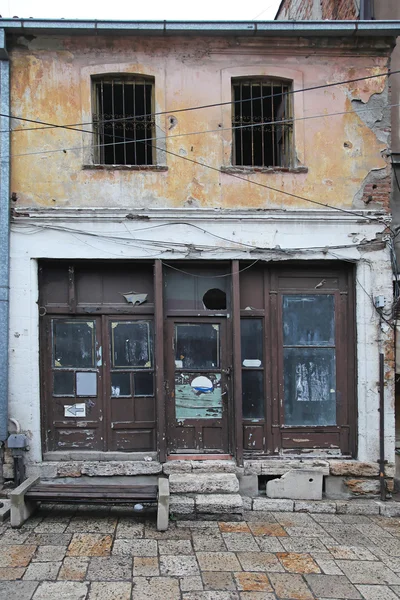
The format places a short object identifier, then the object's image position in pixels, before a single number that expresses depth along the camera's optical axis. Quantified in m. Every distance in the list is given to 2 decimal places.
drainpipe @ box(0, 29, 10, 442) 6.40
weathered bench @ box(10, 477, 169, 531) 5.48
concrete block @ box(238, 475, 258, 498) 6.56
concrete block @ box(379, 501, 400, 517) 6.27
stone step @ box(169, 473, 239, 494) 6.15
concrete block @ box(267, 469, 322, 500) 6.51
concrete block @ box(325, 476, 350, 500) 6.66
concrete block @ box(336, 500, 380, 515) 6.29
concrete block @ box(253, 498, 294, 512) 6.28
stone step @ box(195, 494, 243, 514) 5.87
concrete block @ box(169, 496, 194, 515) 5.86
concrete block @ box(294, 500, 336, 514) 6.29
